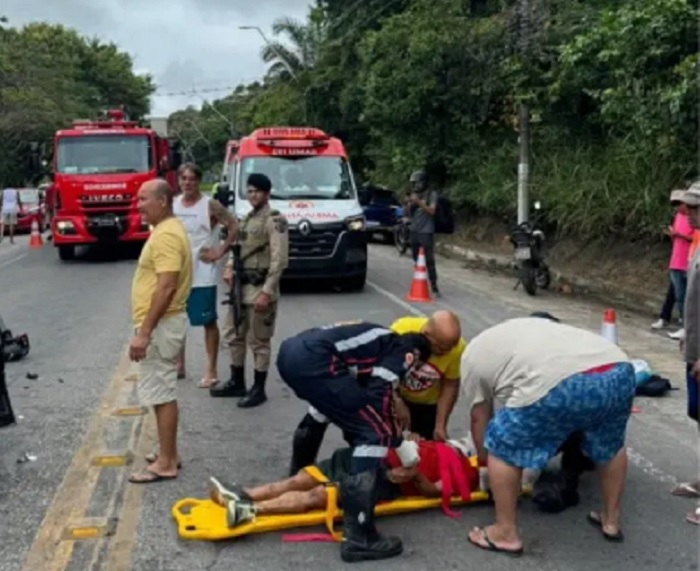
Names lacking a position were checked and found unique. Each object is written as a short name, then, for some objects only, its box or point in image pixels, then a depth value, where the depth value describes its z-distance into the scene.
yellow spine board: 4.63
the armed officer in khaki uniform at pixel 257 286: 7.28
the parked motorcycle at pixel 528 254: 14.27
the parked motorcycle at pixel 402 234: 21.20
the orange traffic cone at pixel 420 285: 13.23
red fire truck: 18.92
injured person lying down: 4.79
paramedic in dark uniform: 4.50
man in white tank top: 7.78
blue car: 24.45
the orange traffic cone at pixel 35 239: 24.42
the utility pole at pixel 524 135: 17.22
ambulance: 13.72
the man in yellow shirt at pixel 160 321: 5.45
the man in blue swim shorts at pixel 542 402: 4.38
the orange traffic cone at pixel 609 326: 8.02
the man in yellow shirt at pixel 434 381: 4.91
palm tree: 44.39
